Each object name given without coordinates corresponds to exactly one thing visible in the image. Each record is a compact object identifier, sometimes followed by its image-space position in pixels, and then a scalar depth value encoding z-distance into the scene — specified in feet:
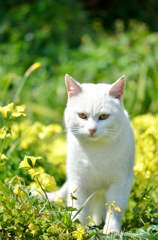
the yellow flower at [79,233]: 7.04
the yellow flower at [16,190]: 7.19
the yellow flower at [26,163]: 7.15
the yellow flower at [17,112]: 7.23
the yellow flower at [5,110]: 7.22
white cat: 7.43
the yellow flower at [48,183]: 7.37
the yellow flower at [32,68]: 7.94
